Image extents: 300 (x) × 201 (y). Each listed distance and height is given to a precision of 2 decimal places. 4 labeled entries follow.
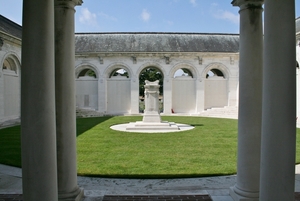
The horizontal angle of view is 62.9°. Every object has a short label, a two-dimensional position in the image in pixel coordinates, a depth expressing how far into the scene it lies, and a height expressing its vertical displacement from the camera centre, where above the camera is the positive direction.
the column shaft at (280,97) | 2.98 -0.04
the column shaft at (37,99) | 3.04 -0.08
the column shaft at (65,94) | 4.12 -0.02
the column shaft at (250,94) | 4.15 +0.00
